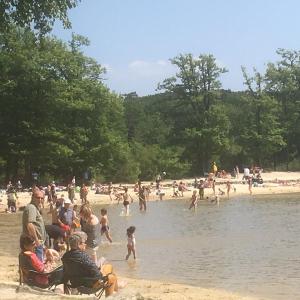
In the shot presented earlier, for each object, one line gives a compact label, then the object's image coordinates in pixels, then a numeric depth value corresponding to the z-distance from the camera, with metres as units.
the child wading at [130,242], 16.65
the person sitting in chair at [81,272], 9.56
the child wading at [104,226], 19.61
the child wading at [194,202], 35.57
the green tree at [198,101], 68.69
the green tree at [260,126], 71.06
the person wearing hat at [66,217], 15.96
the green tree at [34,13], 17.95
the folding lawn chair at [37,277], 9.72
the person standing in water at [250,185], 50.44
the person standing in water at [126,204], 32.09
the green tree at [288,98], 76.31
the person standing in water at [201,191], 45.00
